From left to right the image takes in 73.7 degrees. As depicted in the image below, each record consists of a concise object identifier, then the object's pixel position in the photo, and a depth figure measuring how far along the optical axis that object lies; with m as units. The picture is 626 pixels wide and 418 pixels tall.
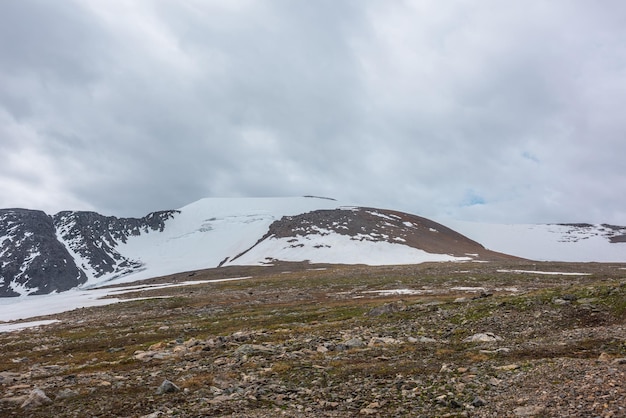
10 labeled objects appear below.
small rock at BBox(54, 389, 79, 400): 17.53
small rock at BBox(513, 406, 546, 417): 11.09
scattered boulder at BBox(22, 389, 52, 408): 16.47
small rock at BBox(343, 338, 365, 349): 22.77
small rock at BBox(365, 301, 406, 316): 34.22
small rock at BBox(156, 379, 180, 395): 17.03
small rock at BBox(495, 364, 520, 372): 15.56
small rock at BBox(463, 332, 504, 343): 21.27
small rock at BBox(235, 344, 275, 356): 22.66
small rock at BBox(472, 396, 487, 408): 12.46
